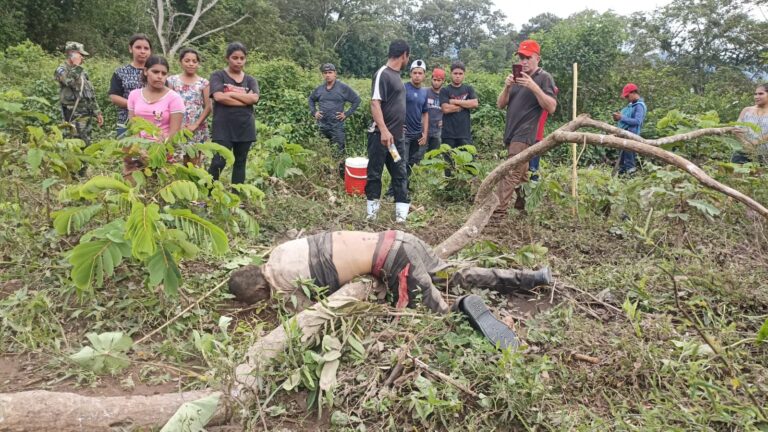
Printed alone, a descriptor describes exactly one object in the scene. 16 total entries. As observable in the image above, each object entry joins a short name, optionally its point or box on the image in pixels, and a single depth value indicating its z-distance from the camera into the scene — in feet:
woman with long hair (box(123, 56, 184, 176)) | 13.01
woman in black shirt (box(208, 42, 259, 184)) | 14.70
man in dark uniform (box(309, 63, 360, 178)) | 23.03
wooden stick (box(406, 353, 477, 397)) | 7.42
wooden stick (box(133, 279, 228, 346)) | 8.88
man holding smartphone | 15.38
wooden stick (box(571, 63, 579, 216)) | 15.49
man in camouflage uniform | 19.04
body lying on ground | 9.46
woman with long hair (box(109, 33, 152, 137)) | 14.96
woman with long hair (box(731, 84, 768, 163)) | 15.26
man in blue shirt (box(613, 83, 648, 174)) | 22.20
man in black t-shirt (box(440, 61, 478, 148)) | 21.17
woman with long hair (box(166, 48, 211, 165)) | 14.85
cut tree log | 6.41
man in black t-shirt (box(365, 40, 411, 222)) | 14.87
